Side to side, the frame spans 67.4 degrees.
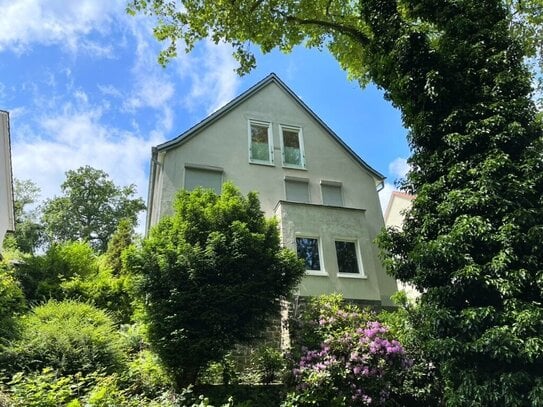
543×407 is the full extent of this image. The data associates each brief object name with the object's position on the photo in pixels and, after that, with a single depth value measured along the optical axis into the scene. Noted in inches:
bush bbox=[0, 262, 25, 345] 382.0
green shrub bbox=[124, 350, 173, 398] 366.9
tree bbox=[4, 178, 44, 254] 1443.2
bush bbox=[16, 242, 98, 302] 588.9
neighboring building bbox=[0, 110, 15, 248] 821.9
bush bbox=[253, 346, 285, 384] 389.1
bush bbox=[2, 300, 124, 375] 353.1
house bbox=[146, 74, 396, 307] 584.4
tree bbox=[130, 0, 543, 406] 272.4
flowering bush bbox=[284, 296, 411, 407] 361.1
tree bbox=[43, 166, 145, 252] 1481.3
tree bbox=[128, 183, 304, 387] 367.6
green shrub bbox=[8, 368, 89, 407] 248.2
